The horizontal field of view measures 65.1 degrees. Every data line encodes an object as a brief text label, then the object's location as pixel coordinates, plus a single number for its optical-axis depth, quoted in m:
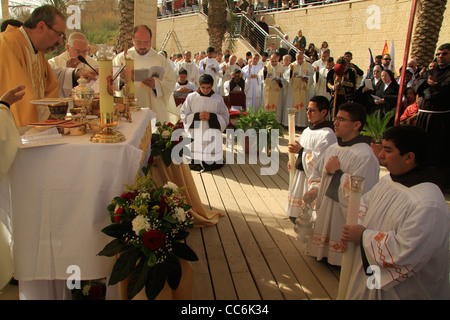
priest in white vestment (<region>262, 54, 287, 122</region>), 11.59
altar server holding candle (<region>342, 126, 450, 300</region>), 1.96
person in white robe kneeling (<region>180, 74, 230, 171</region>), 6.59
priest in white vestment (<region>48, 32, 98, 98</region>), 3.24
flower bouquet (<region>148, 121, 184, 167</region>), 3.82
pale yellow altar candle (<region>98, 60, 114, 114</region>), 2.28
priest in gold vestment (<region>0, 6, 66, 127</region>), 2.61
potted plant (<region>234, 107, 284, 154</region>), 7.39
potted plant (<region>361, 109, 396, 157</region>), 6.91
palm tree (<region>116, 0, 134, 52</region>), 10.73
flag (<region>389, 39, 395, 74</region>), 11.16
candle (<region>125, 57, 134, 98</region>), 3.19
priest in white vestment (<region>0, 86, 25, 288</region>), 1.95
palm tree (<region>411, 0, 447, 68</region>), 10.05
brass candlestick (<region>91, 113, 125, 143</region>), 2.14
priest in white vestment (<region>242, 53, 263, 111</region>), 11.95
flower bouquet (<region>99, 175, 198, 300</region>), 2.08
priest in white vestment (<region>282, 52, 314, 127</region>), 11.54
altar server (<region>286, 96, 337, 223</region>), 3.78
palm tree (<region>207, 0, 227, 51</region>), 14.50
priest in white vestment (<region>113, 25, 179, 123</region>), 4.99
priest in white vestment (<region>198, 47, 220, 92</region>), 13.76
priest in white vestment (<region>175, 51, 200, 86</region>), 14.07
